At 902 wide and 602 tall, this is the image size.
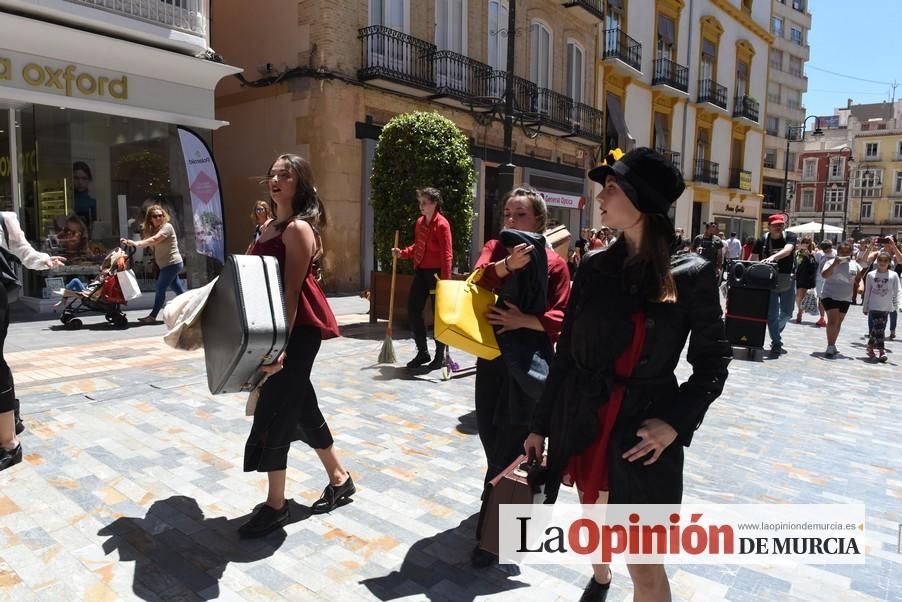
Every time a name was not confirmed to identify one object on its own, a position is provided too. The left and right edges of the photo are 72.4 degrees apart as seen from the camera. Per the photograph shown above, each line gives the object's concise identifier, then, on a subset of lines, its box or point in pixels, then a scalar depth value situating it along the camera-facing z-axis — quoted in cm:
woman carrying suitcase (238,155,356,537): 292
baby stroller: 831
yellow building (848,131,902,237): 6412
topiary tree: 873
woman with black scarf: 267
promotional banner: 1116
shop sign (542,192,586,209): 2081
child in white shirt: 866
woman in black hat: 186
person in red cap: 848
